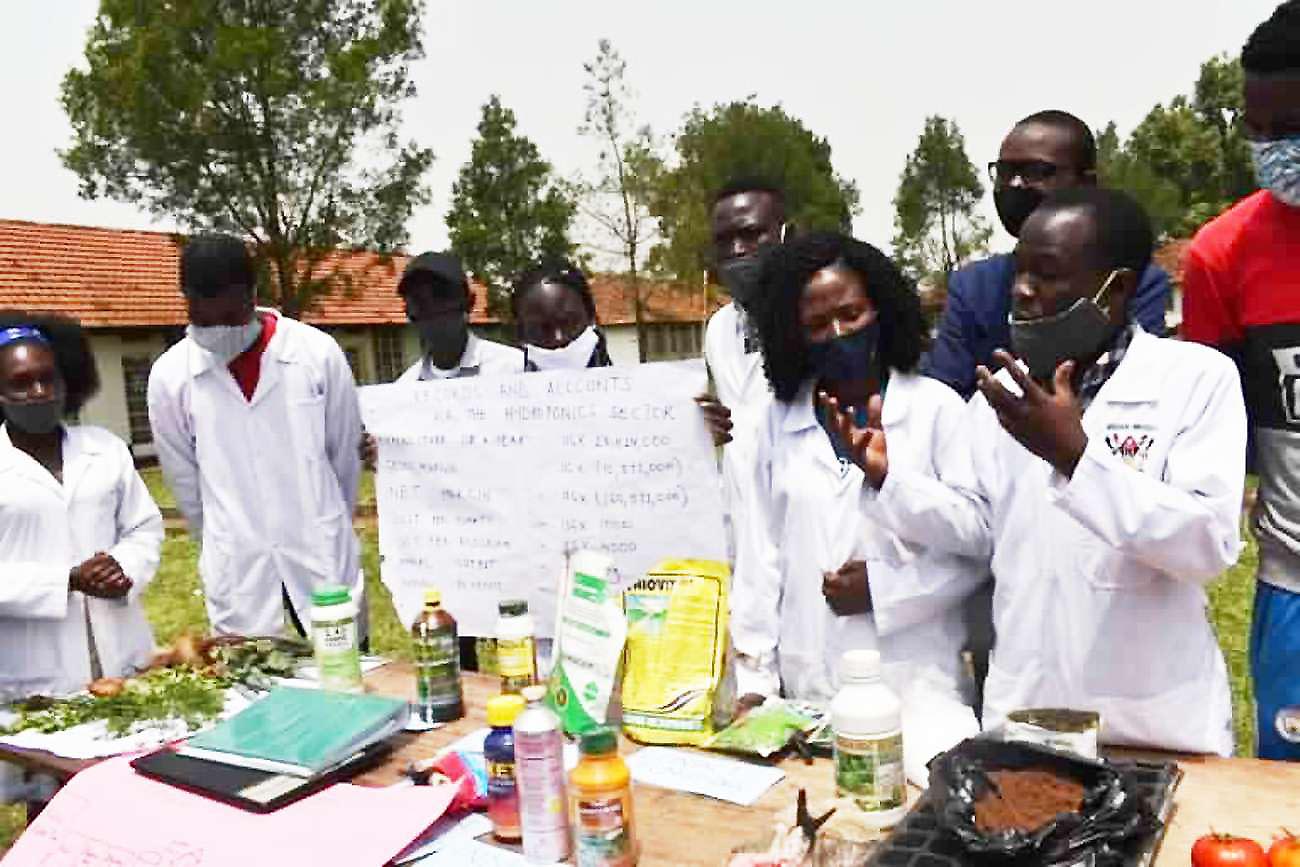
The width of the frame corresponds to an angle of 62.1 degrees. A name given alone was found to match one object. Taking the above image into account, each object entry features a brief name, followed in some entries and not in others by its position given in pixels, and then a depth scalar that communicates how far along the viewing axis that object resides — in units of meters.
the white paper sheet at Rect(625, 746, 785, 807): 2.01
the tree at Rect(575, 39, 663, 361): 18.84
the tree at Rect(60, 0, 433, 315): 13.59
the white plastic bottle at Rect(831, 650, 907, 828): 1.68
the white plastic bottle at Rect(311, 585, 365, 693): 2.65
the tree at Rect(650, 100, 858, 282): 19.27
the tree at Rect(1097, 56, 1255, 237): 36.72
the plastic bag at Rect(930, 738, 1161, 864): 1.56
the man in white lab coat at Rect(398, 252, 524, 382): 4.34
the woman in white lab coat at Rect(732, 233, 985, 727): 2.40
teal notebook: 2.23
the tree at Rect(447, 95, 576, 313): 21.11
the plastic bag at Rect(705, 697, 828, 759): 2.14
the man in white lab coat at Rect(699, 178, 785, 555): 3.48
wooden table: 1.71
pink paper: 1.95
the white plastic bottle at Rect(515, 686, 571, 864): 1.77
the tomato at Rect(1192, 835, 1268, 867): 1.47
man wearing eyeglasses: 2.98
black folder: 2.10
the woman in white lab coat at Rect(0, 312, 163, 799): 3.30
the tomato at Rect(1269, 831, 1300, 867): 1.47
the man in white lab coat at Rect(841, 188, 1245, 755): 1.90
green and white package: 2.24
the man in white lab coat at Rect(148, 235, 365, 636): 3.98
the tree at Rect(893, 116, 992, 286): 40.25
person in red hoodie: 2.43
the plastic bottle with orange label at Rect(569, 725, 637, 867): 1.68
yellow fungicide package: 2.22
